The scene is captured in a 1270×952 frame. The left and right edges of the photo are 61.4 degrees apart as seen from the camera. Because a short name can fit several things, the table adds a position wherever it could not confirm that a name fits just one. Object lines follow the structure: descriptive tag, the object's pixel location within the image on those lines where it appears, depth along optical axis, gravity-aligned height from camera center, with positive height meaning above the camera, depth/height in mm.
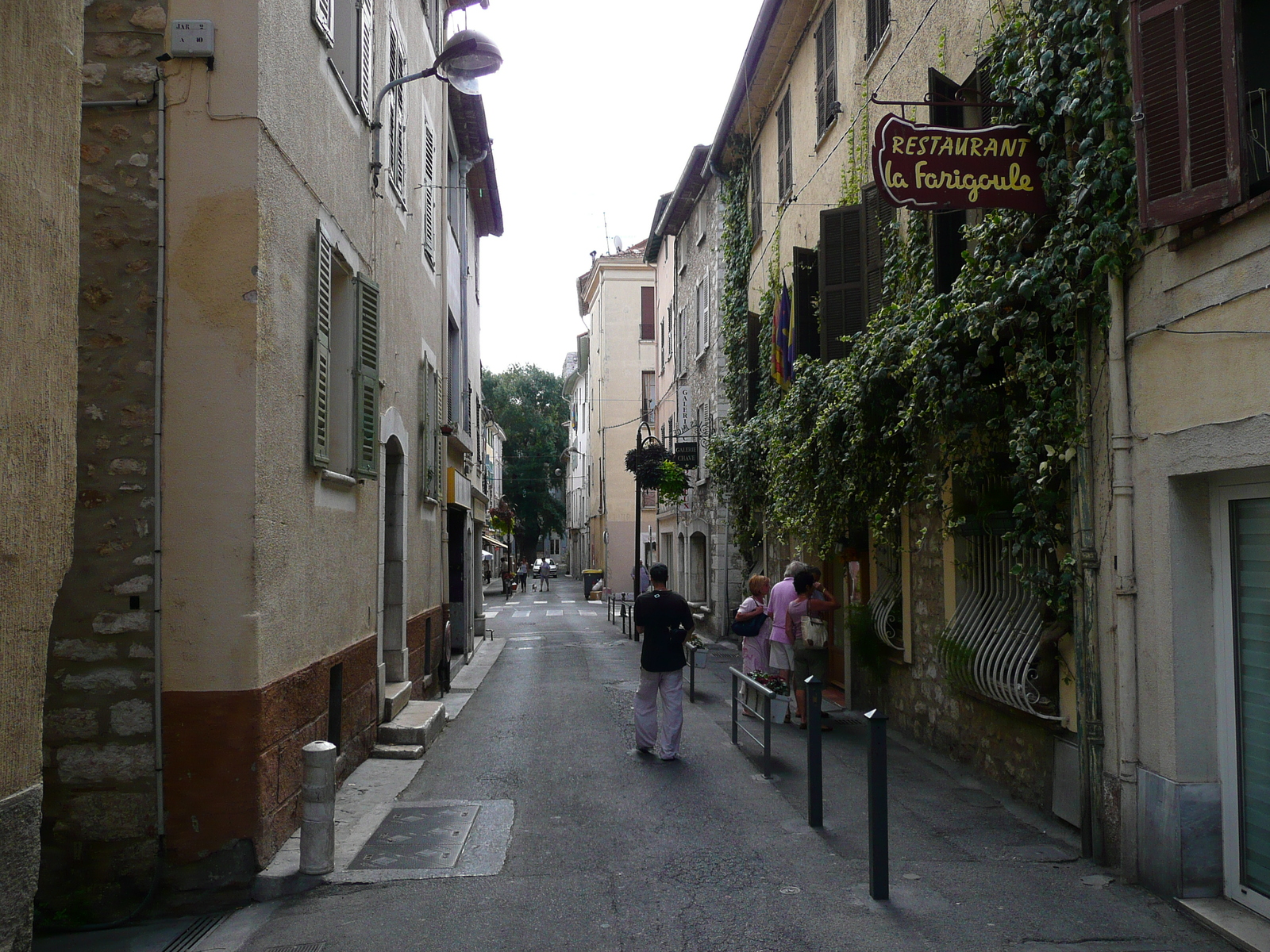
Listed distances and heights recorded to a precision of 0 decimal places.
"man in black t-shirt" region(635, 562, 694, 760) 9383 -1161
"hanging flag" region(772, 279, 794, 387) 13789 +2532
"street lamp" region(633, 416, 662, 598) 25594 +1765
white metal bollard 5809 -1500
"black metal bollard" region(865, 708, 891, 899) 5492 -1460
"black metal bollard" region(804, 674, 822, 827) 6875 -1494
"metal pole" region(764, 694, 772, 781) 8538 -1703
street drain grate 5082 -1955
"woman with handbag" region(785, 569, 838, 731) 10492 -983
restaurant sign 6371 +2202
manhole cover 6348 -1946
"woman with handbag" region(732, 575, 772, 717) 11070 -976
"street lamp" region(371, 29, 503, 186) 8406 +3788
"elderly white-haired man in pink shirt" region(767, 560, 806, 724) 10539 -997
